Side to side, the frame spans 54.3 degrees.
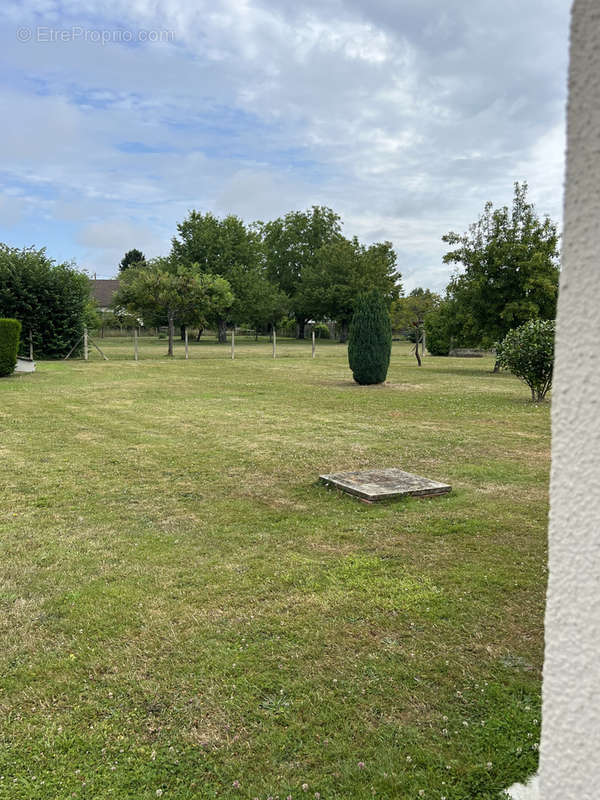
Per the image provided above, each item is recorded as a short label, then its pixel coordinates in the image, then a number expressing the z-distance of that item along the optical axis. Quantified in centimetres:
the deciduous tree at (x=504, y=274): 2034
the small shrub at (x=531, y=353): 1206
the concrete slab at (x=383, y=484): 555
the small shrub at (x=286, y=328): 5350
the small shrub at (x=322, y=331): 5882
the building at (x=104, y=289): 6347
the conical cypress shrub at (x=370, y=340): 1602
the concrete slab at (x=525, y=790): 205
